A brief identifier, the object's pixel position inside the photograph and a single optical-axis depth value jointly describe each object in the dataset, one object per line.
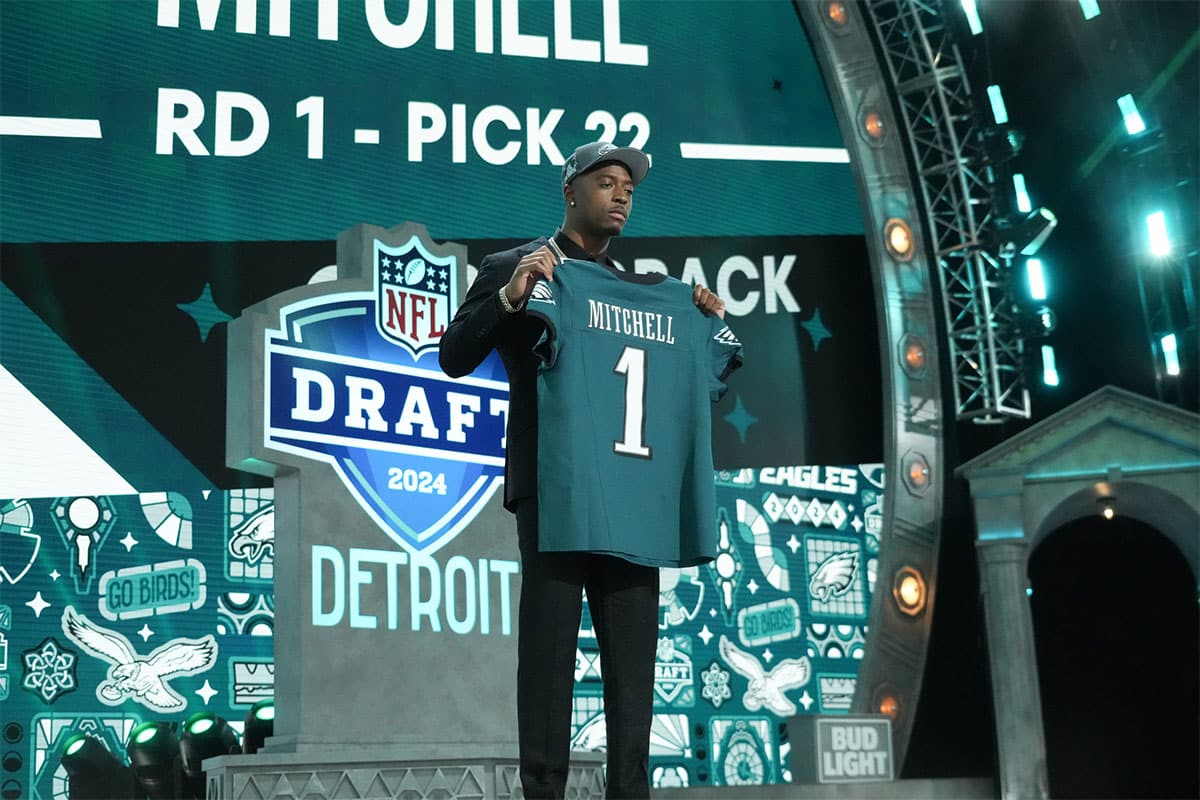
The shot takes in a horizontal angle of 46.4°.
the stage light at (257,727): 6.84
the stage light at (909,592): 8.89
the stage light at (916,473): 9.02
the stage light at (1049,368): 9.06
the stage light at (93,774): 7.32
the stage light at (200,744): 6.95
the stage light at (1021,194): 9.16
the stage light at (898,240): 9.28
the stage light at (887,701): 8.75
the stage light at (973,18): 9.23
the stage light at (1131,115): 8.52
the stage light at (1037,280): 9.06
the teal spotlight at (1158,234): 8.55
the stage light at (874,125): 9.36
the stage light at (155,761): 6.99
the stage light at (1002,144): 8.62
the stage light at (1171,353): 8.63
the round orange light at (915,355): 9.22
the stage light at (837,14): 9.46
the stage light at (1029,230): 8.51
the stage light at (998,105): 9.20
